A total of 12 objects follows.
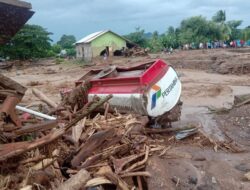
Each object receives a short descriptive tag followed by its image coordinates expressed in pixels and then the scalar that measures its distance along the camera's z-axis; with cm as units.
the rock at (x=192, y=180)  246
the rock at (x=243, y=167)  280
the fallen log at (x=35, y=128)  206
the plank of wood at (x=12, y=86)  219
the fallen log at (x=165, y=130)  364
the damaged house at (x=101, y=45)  2166
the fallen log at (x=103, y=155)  214
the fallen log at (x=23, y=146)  181
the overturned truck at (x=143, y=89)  358
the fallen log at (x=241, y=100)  535
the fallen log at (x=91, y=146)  218
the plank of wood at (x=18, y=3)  170
